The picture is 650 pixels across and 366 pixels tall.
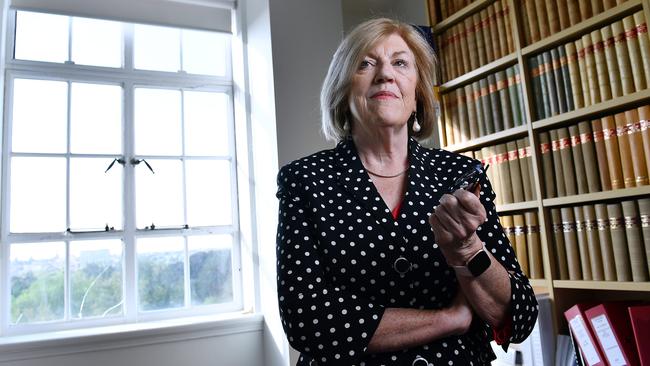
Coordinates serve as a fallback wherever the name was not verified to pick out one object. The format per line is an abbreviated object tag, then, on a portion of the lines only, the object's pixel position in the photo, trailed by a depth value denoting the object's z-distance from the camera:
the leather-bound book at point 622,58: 1.64
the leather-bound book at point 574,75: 1.79
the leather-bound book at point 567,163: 1.81
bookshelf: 1.64
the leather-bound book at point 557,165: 1.85
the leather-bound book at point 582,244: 1.77
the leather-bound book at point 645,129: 1.58
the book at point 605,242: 1.69
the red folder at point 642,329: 1.50
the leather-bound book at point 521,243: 2.01
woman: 0.82
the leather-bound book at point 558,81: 1.85
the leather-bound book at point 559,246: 1.86
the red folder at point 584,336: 1.61
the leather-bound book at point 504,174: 2.09
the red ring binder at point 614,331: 1.54
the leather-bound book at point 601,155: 1.71
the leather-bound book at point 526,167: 1.98
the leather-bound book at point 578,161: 1.78
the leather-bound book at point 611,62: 1.67
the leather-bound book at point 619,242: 1.64
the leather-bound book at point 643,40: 1.57
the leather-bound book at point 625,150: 1.63
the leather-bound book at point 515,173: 2.04
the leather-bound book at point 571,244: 1.81
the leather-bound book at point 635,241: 1.59
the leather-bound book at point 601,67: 1.71
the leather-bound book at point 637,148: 1.60
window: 2.50
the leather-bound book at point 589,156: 1.74
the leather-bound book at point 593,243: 1.73
